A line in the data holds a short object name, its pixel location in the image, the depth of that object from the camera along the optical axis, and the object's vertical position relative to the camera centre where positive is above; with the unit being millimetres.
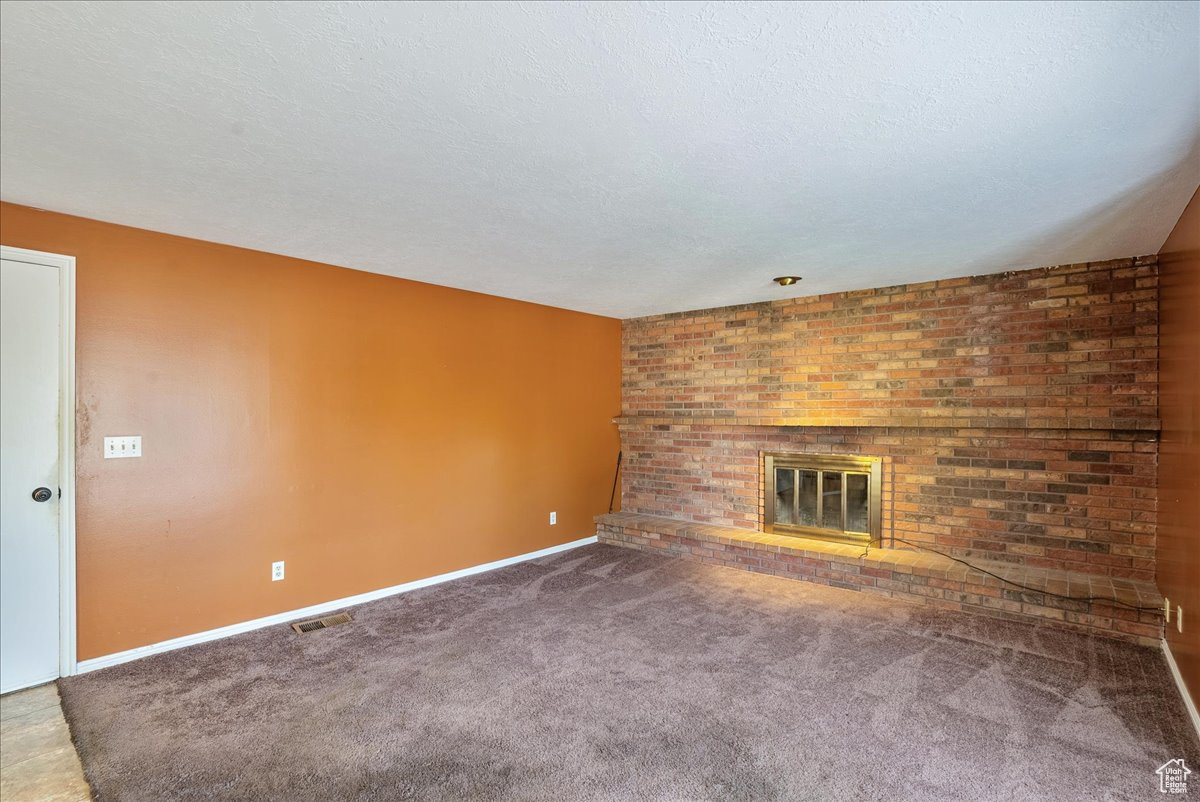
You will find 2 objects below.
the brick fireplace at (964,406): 3510 -36
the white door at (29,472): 2621 -326
